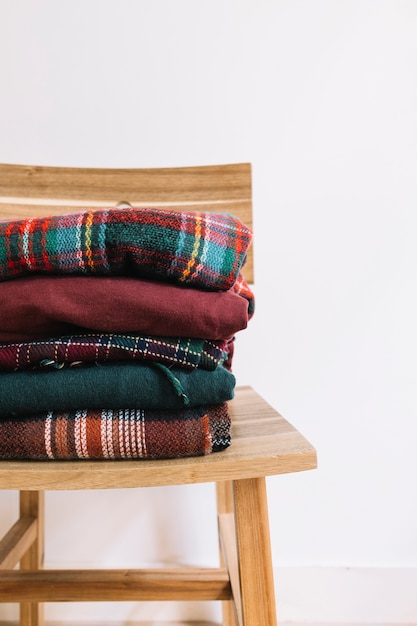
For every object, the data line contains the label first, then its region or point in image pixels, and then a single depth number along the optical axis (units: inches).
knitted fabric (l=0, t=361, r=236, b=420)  16.1
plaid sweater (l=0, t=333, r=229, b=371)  16.4
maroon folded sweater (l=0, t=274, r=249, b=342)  16.1
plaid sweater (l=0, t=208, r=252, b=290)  16.2
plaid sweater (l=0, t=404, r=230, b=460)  16.1
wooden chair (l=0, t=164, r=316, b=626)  15.1
